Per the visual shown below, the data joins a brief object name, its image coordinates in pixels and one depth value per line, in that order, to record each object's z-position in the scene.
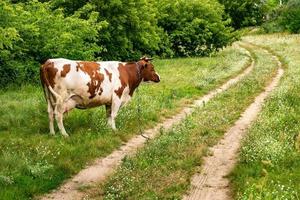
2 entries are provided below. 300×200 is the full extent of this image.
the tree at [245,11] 76.69
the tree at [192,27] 42.75
